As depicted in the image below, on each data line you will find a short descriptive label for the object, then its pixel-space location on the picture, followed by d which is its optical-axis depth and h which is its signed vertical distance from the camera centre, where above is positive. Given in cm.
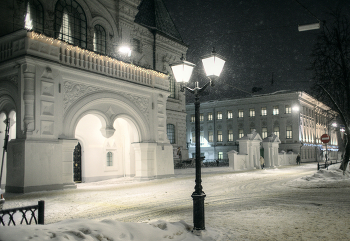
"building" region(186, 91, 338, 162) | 5381 +378
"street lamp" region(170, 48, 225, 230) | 670 +170
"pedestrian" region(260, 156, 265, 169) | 3166 -181
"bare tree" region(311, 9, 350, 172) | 2011 +482
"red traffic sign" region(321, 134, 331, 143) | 2021 +27
